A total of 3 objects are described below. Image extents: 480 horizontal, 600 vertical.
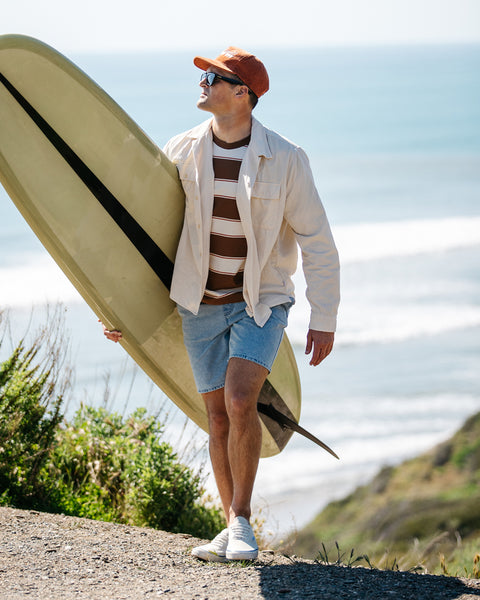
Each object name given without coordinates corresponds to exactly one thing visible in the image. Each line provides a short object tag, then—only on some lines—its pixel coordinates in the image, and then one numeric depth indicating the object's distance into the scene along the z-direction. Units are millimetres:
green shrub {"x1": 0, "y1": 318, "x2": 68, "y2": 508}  9023
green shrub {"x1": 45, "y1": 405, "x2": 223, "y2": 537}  9289
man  6883
